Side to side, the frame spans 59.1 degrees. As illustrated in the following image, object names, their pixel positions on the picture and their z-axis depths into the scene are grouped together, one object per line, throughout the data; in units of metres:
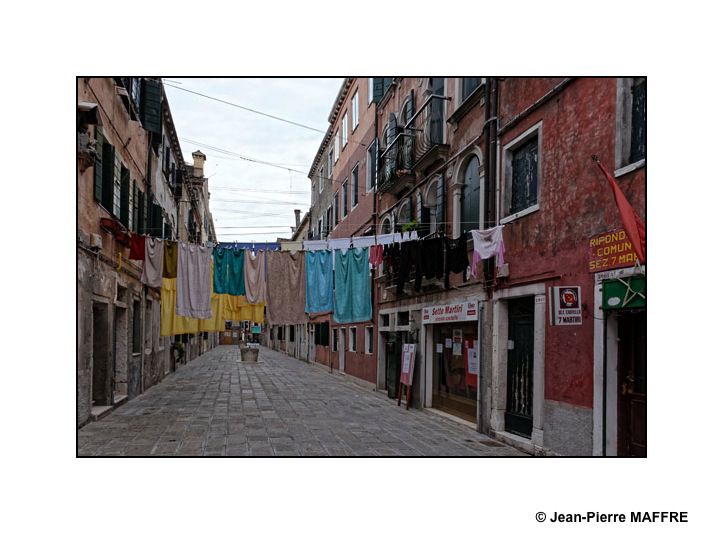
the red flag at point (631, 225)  6.01
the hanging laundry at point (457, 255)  11.04
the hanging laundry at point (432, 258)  11.77
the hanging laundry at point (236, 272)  12.62
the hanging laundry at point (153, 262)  12.36
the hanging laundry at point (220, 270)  12.51
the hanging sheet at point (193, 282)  12.30
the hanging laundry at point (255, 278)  12.69
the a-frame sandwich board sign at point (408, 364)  14.38
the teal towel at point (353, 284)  13.09
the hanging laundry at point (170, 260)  12.34
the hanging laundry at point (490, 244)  9.48
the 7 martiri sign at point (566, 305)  7.66
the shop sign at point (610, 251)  6.70
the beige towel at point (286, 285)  12.97
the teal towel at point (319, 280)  13.02
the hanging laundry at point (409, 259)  12.32
